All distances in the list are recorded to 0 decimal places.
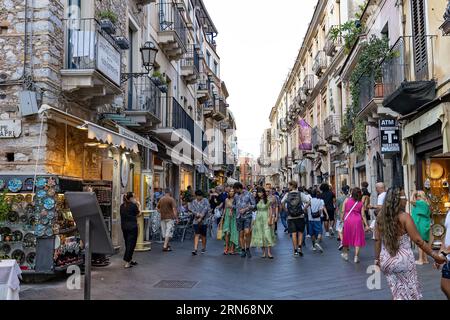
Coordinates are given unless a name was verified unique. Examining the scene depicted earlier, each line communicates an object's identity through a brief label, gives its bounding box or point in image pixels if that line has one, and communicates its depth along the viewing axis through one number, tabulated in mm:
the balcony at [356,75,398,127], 15039
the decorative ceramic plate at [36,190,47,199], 8969
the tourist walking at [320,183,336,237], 16266
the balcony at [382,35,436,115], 11586
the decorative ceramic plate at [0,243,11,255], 8801
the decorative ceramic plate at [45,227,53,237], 8848
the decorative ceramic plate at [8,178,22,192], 9109
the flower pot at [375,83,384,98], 14961
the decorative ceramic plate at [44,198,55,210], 8914
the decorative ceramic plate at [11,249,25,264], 8889
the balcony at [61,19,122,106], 10141
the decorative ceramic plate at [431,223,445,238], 12031
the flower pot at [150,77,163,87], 16353
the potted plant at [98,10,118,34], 11328
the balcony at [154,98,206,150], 18502
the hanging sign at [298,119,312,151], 30938
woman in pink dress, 11086
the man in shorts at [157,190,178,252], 13680
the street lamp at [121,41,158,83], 14047
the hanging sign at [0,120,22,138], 9375
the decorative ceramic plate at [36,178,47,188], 8984
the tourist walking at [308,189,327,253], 13384
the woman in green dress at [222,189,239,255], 12570
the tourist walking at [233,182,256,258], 12062
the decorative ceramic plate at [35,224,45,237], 8820
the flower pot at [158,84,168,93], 17062
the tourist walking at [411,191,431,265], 9938
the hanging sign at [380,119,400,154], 14680
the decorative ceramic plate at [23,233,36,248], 8906
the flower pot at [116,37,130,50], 12711
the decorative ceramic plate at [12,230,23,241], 8938
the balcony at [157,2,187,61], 19219
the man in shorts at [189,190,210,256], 12742
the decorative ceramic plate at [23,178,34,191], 9195
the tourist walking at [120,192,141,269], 10523
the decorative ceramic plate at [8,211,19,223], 8969
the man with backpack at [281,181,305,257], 12055
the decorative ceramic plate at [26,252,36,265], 8891
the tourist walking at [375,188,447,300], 5082
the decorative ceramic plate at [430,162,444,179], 12625
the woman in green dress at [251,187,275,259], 11828
